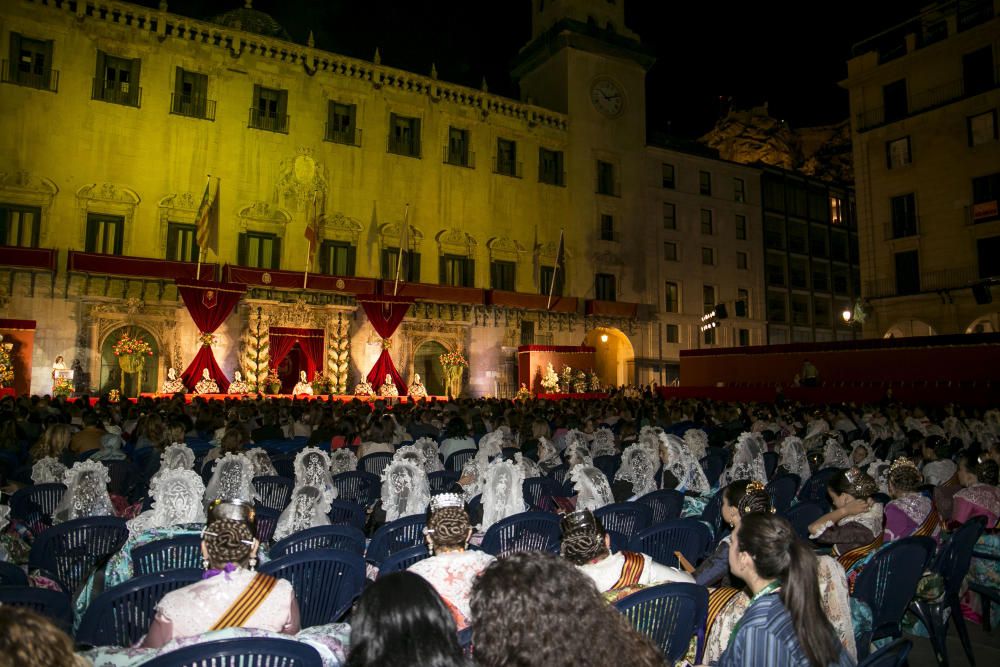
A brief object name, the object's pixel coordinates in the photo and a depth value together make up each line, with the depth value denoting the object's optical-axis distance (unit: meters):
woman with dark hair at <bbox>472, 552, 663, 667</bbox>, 1.89
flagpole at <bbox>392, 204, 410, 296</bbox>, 26.73
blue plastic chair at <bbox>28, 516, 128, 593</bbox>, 4.63
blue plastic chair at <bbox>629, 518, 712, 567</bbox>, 4.92
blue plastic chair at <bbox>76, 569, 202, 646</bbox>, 3.15
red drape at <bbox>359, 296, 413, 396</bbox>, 26.69
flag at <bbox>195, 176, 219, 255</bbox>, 23.81
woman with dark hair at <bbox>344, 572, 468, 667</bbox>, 1.95
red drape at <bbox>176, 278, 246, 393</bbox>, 23.30
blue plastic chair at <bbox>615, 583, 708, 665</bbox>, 3.01
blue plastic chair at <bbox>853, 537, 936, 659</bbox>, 4.02
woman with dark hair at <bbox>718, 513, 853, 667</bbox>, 2.49
